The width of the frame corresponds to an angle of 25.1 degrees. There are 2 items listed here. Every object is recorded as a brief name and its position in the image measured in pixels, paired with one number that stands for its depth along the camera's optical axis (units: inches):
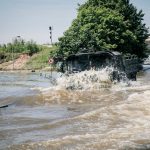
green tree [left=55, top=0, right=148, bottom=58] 1289.4
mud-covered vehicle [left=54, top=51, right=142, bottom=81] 791.1
